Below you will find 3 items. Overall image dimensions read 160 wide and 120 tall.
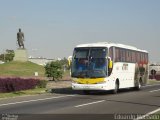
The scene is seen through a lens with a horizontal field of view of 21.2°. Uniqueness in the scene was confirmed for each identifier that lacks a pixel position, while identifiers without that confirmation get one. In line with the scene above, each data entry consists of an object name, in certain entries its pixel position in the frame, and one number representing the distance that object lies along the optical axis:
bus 27.31
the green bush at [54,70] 44.91
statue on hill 63.62
